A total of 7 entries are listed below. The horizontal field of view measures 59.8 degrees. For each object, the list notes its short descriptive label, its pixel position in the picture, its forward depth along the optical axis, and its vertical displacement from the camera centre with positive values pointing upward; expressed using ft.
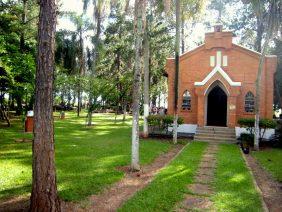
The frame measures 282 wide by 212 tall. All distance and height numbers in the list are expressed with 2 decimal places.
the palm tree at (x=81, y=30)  74.23 +25.49
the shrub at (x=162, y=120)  55.31 -2.32
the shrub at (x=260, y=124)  50.11 -2.37
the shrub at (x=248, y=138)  49.96 -5.40
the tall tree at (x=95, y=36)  62.93 +20.31
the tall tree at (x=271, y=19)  42.49 +16.47
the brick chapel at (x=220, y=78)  57.80 +8.24
